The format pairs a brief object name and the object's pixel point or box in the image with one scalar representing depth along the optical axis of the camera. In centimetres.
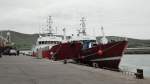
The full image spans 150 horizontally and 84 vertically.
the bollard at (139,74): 733
